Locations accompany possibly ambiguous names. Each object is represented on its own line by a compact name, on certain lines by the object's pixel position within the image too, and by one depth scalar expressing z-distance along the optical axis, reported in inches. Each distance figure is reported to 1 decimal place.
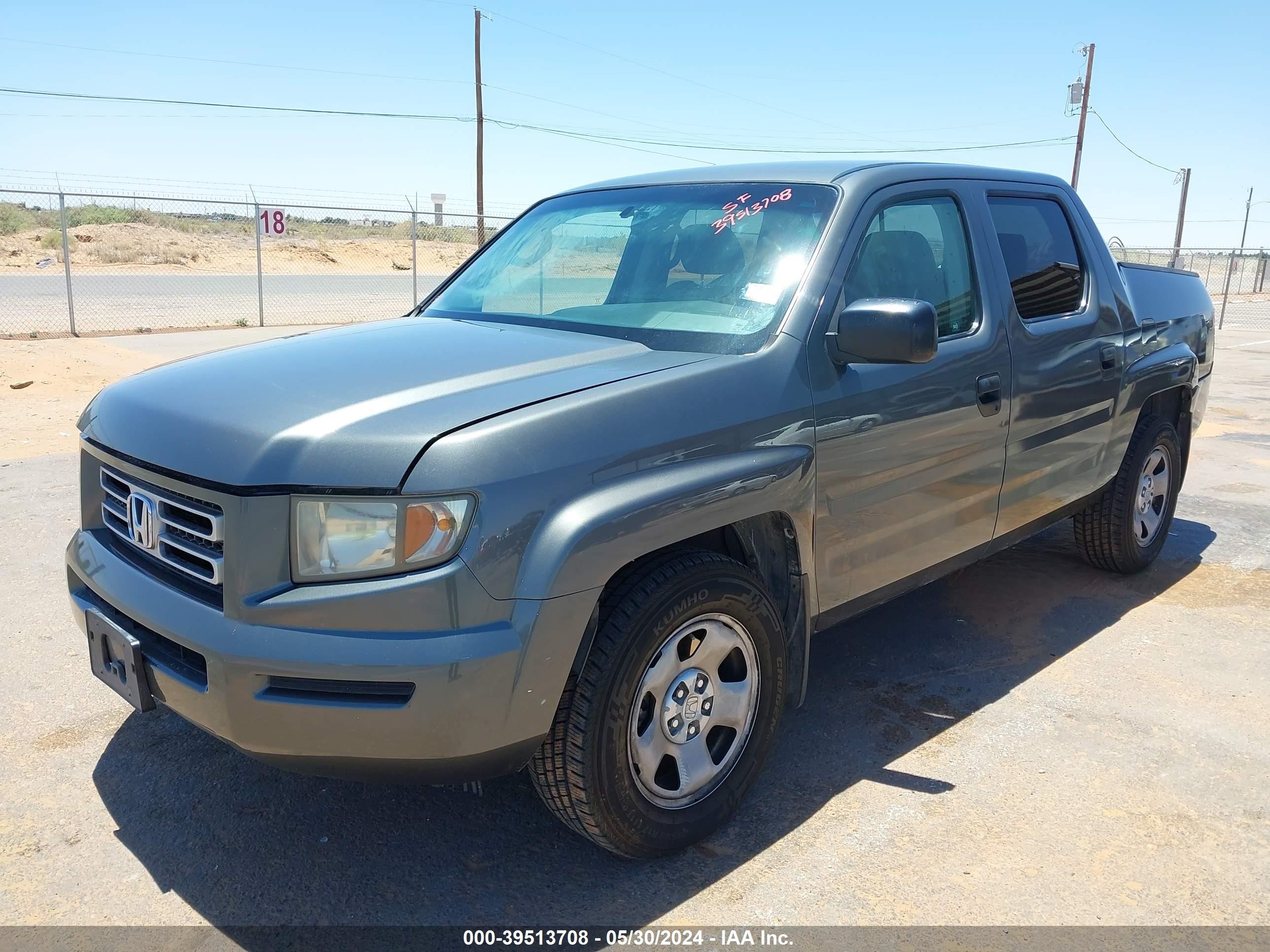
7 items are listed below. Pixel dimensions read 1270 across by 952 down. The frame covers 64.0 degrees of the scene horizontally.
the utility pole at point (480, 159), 1193.4
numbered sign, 647.1
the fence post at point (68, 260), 553.3
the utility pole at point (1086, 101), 1535.4
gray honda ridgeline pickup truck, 88.4
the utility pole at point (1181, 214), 1574.8
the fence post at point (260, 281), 623.2
